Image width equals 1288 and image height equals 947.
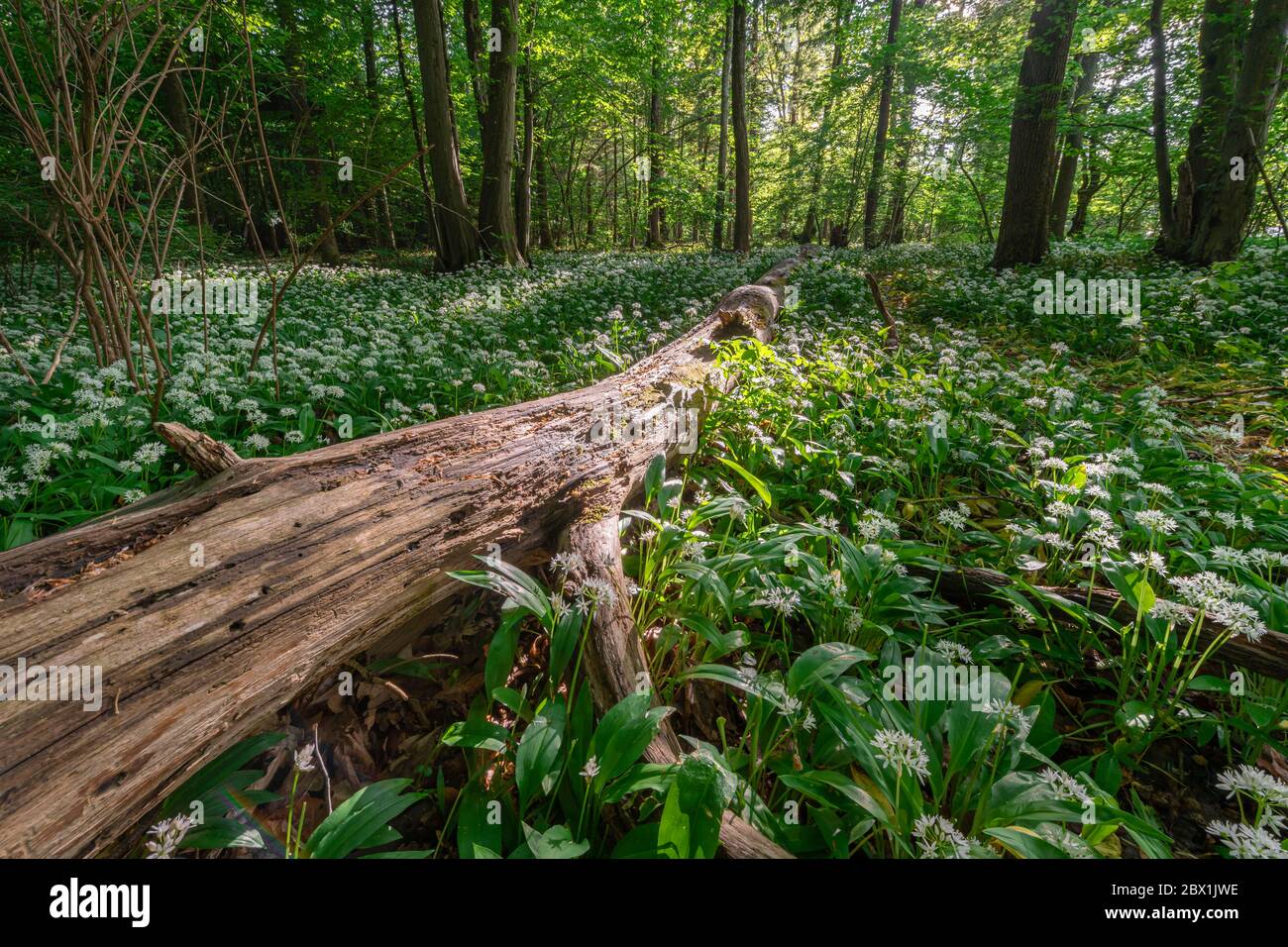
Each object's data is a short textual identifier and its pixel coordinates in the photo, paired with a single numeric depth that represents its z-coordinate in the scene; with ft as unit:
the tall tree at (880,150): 50.29
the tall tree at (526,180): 42.80
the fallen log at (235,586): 3.86
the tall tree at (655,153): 55.06
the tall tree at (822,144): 43.65
